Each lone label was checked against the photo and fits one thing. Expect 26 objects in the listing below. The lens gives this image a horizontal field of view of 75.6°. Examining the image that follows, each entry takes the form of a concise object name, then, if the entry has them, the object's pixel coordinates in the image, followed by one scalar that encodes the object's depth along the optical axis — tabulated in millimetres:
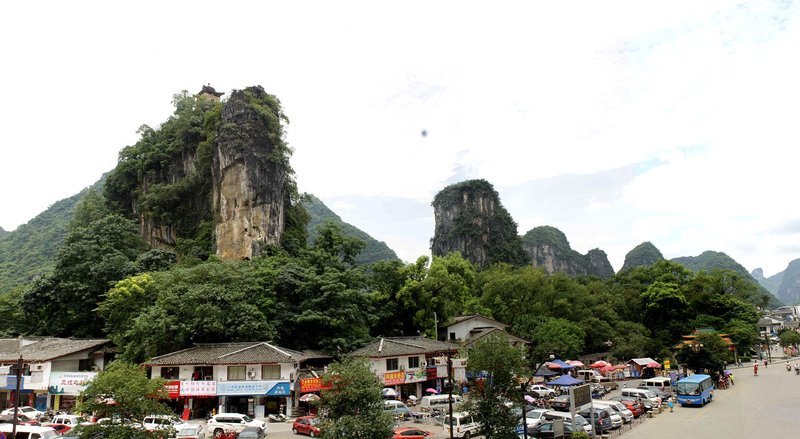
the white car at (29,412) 29884
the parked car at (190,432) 23938
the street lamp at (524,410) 19677
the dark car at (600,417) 23125
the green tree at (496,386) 19141
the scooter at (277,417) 30719
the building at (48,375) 33969
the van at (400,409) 28516
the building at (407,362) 35656
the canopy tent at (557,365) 40000
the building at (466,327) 47750
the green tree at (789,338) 71188
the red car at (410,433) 21875
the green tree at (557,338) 44188
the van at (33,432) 22359
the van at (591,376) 42409
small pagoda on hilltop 75375
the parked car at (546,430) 22219
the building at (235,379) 31453
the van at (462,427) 23281
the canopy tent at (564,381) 32062
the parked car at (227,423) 26219
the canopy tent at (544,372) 37934
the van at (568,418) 22953
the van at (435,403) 31094
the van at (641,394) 29906
